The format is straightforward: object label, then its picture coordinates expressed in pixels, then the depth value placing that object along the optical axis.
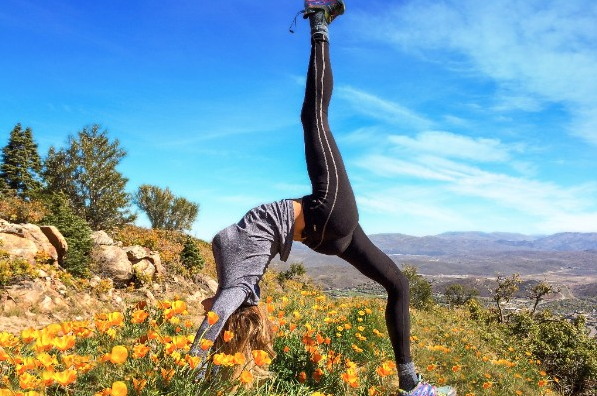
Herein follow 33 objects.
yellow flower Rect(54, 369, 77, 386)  1.48
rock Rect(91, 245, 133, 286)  8.86
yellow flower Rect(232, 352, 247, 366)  1.75
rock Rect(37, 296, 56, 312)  6.46
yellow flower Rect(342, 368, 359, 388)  2.40
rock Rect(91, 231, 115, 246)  10.37
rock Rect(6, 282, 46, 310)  6.38
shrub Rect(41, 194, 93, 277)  8.49
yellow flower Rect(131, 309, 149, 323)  2.07
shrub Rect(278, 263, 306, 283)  17.33
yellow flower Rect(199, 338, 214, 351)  1.82
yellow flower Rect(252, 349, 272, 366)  1.82
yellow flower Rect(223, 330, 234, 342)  2.06
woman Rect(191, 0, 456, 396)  2.41
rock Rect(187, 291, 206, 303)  8.84
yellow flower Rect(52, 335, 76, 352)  1.80
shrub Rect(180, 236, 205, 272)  10.67
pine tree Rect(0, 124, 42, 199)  26.66
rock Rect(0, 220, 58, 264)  7.69
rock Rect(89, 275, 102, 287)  8.13
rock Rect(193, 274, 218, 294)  10.27
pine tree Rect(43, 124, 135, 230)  17.33
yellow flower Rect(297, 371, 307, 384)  2.71
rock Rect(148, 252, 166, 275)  9.86
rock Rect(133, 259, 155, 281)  8.84
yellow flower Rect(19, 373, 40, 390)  1.50
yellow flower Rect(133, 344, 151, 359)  1.75
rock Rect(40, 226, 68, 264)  8.66
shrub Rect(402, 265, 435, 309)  32.42
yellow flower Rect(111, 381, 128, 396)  1.38
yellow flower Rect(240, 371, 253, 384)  1.76
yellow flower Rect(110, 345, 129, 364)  1.55
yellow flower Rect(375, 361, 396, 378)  2.62
